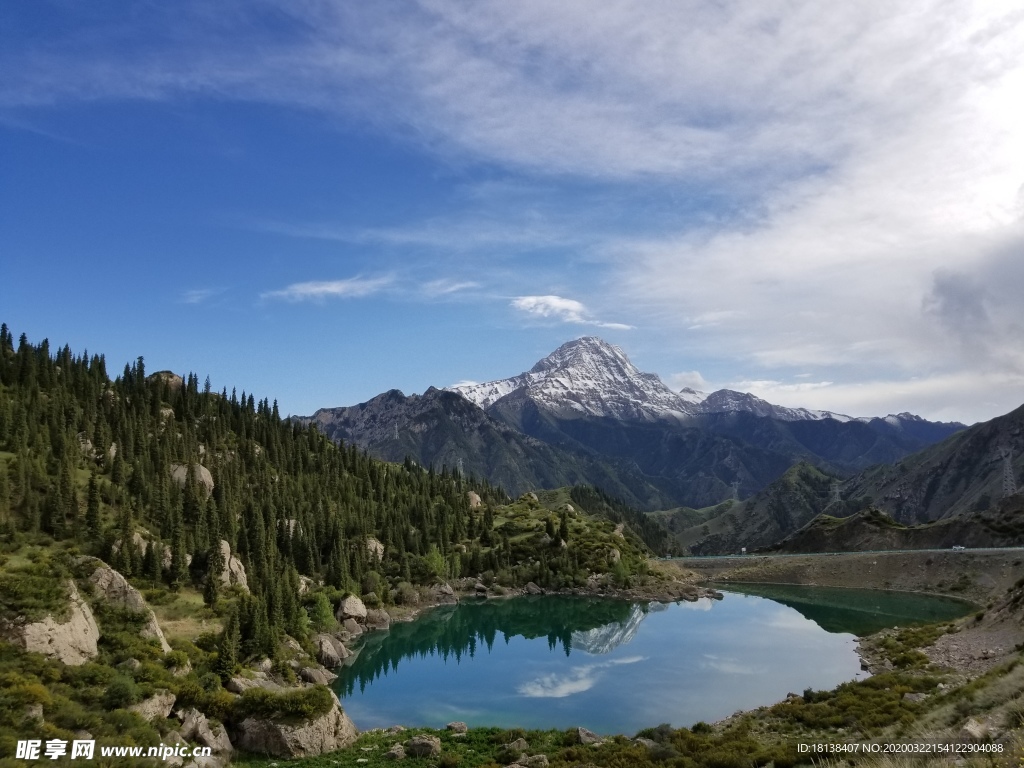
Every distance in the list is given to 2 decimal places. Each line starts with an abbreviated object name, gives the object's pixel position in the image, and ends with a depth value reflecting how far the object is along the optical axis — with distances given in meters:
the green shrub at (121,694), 35.53
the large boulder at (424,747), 39.53
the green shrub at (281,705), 41.78
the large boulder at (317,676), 61.50
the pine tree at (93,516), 77.50
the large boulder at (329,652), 72.56
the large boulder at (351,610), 95.69
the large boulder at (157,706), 36.34
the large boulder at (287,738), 40.25
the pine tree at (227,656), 48.34
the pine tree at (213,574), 74.88
